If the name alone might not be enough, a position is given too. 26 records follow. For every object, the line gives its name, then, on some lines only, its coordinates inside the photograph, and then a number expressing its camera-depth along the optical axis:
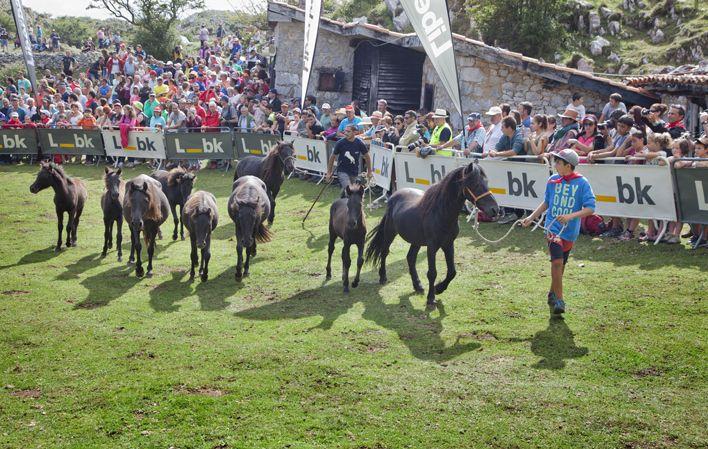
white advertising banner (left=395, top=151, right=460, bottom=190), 16.22
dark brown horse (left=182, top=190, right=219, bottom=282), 13.53
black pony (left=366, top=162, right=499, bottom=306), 10.69
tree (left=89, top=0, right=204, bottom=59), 50.31
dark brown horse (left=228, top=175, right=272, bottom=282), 13.68
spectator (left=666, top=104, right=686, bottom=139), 14.17
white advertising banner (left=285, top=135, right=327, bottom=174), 21.70
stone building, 20.78
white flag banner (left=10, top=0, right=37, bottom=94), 28.47
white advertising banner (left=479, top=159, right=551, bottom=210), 14.72
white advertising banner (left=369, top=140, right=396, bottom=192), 18.27
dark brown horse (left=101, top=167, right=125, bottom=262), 15.46
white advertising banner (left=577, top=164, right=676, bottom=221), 12.95
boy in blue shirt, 9.77
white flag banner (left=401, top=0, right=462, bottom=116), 13.19
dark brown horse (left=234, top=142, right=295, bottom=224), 17.41
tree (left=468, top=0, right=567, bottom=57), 26.05
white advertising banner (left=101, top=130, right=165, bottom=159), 26.73
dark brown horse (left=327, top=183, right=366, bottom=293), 12.46
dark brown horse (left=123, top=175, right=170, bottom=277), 13.90
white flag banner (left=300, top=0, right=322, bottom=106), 18.80
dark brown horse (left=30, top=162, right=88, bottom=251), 16.28
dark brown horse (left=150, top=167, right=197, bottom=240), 16.82
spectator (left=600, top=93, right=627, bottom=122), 16.36
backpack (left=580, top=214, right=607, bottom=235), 14.14
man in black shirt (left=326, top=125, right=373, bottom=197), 15.59
